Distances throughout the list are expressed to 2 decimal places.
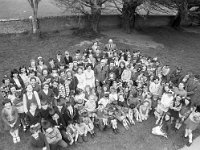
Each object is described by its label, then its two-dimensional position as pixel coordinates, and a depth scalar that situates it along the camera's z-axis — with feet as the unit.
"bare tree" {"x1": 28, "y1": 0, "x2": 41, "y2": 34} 40.86
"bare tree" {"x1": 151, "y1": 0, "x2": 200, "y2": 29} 43.73
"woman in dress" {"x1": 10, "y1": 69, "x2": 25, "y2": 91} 24.79
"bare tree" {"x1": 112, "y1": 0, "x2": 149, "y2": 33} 45.45
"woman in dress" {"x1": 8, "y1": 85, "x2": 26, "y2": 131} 21.81
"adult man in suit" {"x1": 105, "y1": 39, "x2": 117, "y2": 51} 35.76
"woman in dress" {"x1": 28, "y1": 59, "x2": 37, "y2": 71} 27.10
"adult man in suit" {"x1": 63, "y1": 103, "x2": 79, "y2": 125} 21.88
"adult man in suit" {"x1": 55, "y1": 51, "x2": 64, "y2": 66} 30.45
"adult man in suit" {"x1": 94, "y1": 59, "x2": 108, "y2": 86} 28.91
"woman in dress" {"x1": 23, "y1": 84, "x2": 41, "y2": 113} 21.65
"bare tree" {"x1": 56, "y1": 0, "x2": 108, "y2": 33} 42.85
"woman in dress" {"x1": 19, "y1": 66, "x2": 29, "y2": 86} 25.30
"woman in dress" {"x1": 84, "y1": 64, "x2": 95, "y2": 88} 27.22
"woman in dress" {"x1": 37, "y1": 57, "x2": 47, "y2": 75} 27.30
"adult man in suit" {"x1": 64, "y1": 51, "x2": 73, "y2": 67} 31.19
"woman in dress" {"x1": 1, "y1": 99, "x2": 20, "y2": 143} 20.53
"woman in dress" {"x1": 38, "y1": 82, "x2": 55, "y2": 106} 23.00
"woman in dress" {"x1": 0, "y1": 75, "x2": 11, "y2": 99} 23.31
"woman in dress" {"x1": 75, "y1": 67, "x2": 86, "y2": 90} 26.81
